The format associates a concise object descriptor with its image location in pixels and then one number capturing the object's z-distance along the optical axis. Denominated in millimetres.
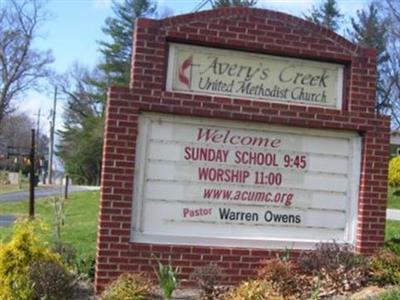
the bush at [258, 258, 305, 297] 7660
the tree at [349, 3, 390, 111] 55225
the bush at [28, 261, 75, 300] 7152
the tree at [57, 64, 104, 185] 74312
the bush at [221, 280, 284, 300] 7000
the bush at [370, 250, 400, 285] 7797
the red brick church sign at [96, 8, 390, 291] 8188
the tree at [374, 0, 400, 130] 54250
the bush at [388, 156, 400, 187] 29281
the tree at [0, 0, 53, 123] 67250
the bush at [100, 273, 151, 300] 7145
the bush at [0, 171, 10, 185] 78838
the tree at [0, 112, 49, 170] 96312
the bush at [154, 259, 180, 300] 7391
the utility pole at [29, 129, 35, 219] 19912
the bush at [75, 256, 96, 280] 8508
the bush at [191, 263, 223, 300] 7633
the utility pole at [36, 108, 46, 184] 104938
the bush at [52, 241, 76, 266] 8664
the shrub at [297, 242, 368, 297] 7664
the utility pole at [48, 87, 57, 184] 77875
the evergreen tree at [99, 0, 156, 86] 65562
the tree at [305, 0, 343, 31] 59688
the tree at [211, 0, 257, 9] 37516
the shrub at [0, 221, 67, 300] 7130
